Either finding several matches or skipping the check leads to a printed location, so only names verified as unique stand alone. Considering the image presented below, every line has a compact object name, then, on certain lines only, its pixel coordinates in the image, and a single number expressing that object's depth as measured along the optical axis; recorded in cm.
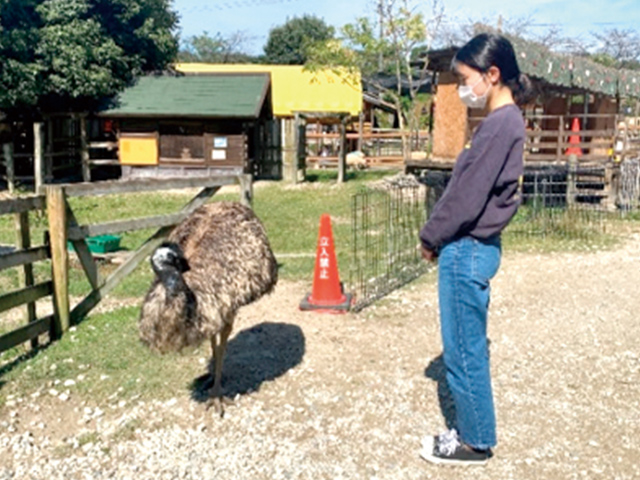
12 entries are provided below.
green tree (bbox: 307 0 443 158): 2697
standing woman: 376
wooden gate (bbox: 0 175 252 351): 611
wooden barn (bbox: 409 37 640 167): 1485
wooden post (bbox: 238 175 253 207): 765
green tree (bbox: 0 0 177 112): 2058
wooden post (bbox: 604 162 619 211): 1608
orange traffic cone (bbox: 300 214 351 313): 758
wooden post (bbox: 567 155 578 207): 1430
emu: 446
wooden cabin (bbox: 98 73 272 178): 2291
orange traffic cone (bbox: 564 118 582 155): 1710
